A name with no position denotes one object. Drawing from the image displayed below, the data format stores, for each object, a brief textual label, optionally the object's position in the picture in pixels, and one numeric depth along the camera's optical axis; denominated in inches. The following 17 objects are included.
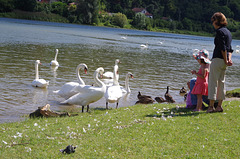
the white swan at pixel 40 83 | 593.3
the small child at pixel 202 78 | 367.2
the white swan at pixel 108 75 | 776.3
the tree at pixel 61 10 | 4675.2
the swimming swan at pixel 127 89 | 617.1
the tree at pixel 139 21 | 5118.1
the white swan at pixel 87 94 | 432.1
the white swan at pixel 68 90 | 497.7
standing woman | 340.2
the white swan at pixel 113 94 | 443.6
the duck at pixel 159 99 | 542.3
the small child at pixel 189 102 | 402.8
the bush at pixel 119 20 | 5108.3
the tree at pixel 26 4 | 4320.9
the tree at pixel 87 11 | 4414.4
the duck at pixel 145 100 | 512.7
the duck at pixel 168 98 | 543.2
